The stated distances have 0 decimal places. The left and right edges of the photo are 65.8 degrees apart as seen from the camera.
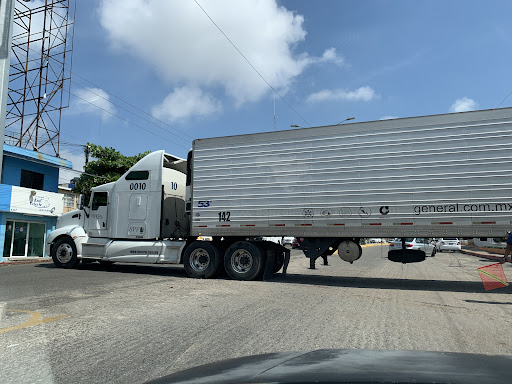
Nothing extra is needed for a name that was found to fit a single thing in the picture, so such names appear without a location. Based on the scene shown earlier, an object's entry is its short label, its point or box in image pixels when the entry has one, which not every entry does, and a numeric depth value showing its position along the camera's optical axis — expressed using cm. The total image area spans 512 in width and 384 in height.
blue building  2112
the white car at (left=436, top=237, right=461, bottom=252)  3553
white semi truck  948
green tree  2741
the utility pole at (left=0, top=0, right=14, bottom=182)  616
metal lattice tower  2562
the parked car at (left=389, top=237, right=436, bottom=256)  1379
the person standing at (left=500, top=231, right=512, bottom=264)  873
